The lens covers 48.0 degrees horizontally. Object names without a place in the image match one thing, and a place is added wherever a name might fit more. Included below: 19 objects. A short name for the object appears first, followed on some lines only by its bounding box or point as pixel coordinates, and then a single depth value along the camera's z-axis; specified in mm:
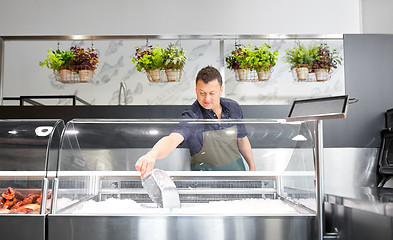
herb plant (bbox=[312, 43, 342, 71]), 3654
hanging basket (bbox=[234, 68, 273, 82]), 3665
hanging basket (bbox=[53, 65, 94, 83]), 3689
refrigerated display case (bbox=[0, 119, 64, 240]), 1592
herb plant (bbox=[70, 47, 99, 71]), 3664
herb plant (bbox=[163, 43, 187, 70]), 3541
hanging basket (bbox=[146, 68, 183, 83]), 3572
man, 1791
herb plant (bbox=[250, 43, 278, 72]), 3600
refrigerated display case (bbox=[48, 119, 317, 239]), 1670
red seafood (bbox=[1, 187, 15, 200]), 1702
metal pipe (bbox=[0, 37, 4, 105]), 3672
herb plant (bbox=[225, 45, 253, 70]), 3604
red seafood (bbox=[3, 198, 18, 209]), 1675
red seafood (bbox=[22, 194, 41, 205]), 1657
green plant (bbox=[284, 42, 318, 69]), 3680
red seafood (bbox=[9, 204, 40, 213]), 1621
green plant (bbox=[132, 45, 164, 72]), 3537
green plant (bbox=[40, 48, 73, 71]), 3664
